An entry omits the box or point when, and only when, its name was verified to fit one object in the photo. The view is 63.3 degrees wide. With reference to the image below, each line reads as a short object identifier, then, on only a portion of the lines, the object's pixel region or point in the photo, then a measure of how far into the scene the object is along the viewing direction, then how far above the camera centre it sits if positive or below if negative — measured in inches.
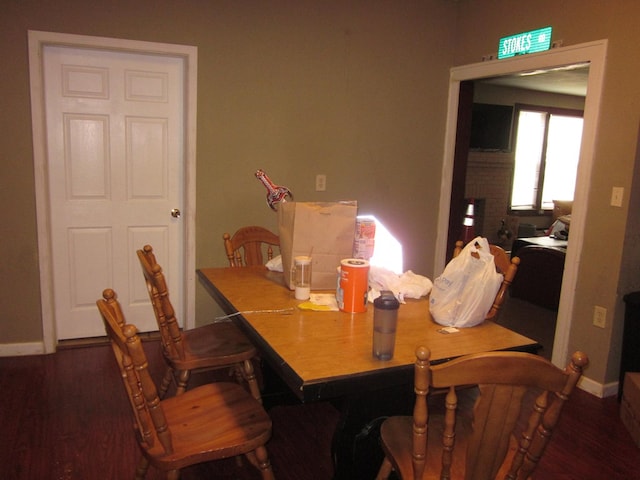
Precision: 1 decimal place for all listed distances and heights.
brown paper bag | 79.2 -9.6
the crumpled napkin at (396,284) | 82.5 -17.8
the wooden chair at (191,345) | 77.1 -31.6
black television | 269.0 +26.4
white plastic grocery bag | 69.1 -14.9
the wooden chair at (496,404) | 46.8 -21.2
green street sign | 129.7 +35.2
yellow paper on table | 74.6 -19.6
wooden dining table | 54.6 -20.7
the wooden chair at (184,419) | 54.8 -32.7
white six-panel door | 127.4 -3.5
